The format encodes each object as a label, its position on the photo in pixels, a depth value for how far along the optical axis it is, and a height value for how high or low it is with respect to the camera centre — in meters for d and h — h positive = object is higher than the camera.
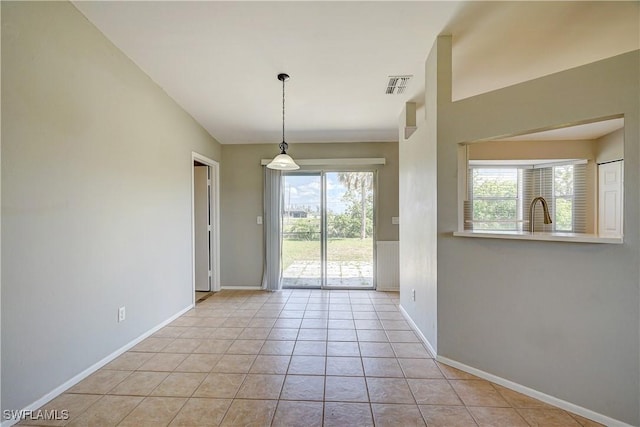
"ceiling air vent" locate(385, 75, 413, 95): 2.94 +1.39
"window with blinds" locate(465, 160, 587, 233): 4.52 +0.27
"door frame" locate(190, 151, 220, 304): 4.59 -0.19
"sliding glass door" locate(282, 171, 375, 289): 4.68 -0.29
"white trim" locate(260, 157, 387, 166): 4.53 +0.80
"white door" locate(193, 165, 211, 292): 4.54 +0.03
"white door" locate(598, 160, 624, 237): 4.00 +0.17
